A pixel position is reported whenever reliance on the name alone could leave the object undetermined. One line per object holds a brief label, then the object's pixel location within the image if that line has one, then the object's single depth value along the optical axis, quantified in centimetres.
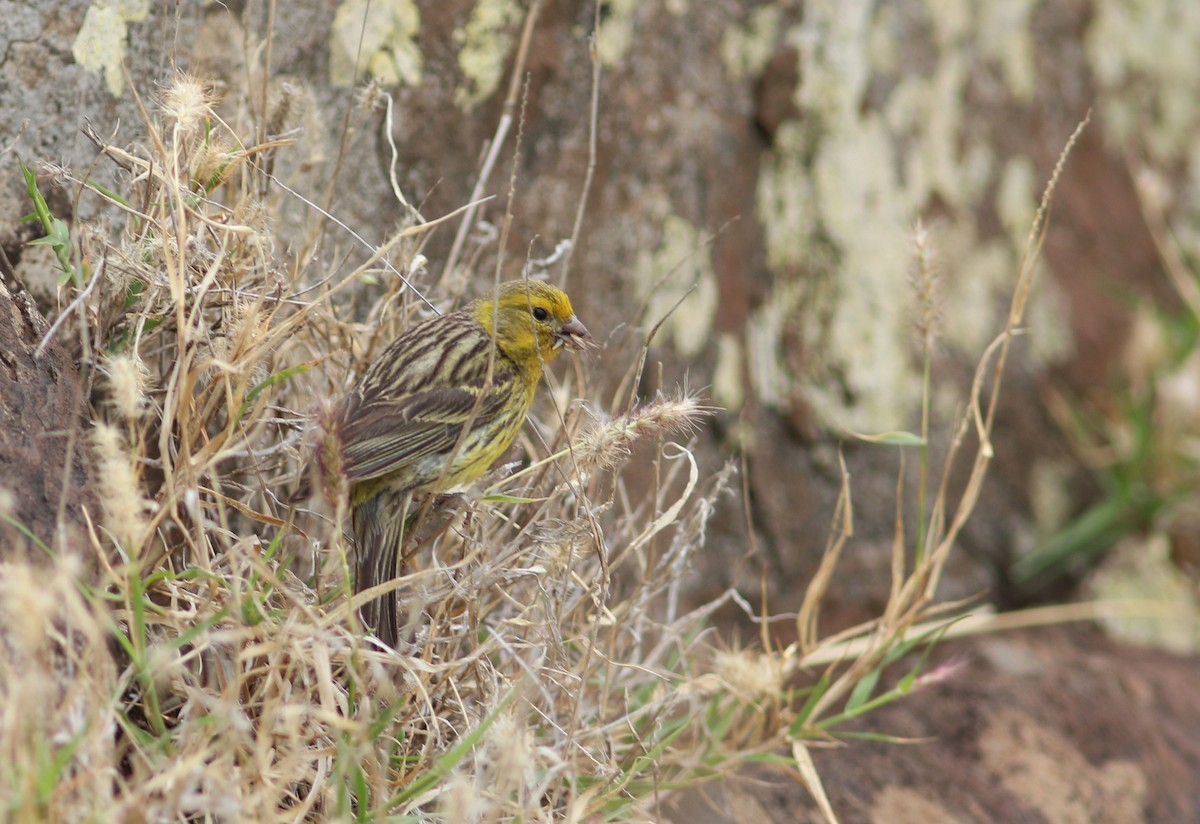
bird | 482
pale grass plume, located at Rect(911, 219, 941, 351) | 509
